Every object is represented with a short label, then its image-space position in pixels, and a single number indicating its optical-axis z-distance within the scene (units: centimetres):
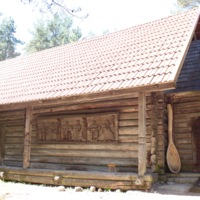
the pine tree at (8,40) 4138
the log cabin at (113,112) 746
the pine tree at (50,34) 3872
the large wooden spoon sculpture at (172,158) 891
